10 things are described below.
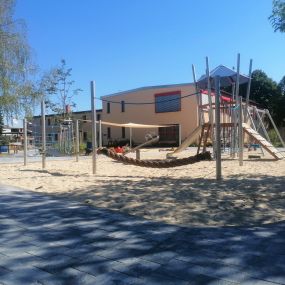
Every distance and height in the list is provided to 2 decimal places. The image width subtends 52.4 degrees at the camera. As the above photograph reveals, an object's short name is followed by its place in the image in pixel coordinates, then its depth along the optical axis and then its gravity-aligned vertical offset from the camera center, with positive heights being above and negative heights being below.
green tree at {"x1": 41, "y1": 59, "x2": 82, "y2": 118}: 27.53 +5.05
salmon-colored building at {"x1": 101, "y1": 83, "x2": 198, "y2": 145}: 28.67 +3.15
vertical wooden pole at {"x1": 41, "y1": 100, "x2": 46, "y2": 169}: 10.49 +0.18
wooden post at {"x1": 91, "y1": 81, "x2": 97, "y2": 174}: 8.52 +0.59
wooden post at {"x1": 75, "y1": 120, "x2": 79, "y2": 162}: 13.09 +0.23
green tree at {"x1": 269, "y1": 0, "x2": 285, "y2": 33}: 6.96 +3.06
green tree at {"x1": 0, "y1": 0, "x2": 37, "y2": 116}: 14.63 +4.05
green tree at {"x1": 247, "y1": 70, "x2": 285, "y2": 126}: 35.73 +6.07
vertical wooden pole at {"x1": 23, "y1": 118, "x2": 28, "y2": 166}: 11.88 +0.33
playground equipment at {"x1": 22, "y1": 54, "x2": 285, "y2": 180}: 8.54 +0.62
